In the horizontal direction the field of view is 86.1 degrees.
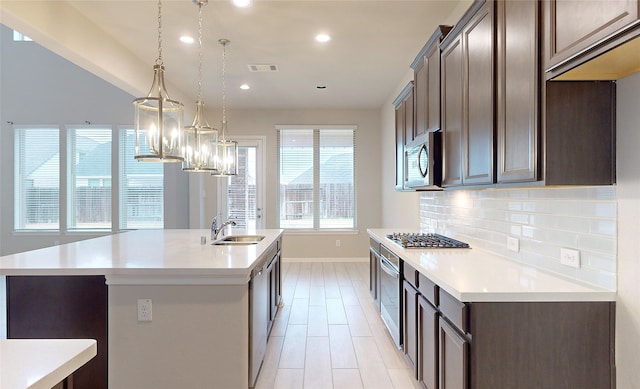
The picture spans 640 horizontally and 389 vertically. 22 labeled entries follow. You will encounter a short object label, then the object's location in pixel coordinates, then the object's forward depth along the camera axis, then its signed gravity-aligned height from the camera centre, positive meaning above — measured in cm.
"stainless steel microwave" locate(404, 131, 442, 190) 258 +25
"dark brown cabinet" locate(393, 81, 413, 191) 323 +71
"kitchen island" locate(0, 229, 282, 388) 202 -74
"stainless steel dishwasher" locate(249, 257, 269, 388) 219 -87
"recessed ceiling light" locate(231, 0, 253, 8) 285 +162
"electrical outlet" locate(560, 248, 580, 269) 158 -30
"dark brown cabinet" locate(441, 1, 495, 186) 180 +58
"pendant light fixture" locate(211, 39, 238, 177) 367 +46
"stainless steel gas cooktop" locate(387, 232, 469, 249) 259 -38
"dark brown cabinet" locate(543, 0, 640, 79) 96 +52
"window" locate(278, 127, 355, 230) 662 +34
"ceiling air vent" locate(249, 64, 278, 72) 436 +165
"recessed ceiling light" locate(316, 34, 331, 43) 351 +164
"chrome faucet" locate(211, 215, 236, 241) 313 -32
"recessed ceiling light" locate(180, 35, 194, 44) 355 +164
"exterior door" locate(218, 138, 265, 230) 657 +13
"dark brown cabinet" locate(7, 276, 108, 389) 213 -70
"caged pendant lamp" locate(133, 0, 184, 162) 200 +43
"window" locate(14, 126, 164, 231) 656 +27
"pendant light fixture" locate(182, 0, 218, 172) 291 +45
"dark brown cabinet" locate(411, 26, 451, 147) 253 +87
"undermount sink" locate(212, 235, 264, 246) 353 -45
